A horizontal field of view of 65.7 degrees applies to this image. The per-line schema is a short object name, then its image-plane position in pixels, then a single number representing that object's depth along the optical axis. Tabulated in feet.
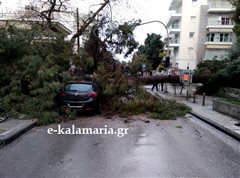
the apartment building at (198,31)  111.55
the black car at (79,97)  27.27
